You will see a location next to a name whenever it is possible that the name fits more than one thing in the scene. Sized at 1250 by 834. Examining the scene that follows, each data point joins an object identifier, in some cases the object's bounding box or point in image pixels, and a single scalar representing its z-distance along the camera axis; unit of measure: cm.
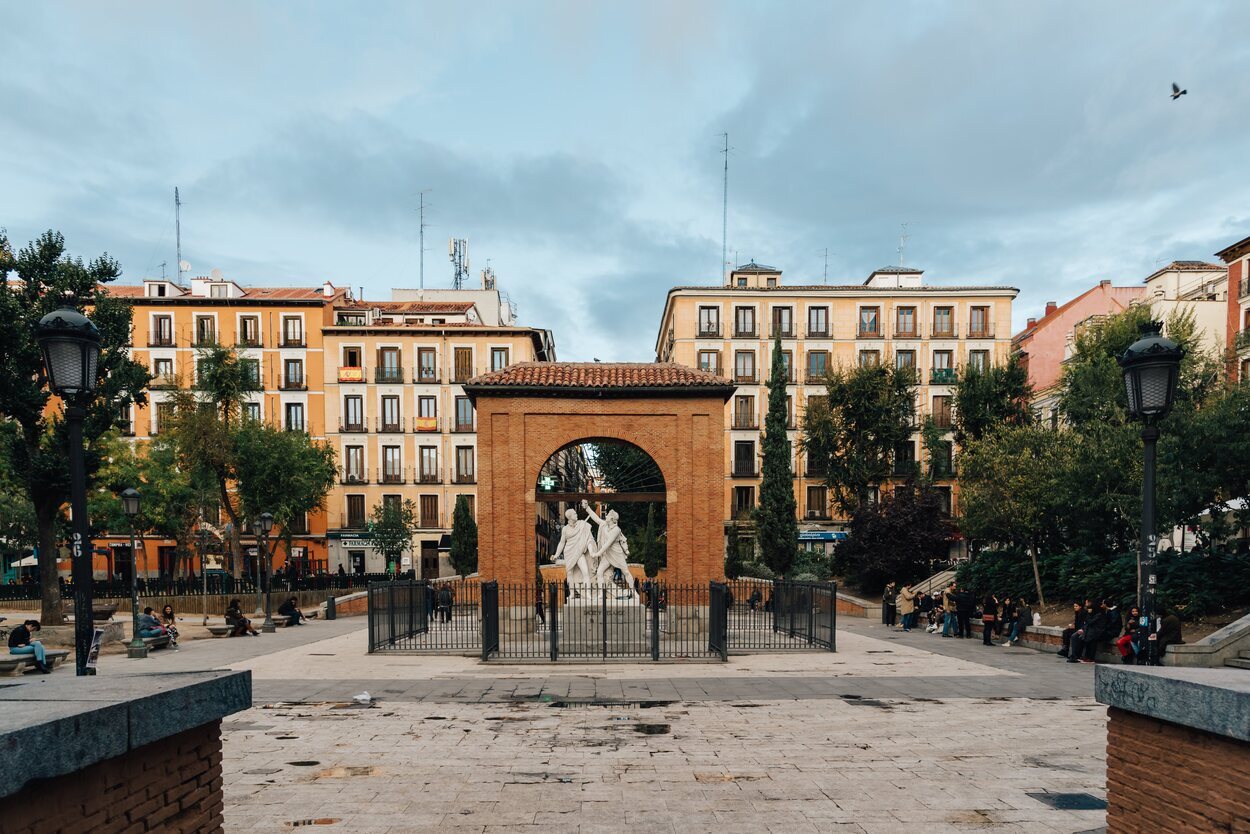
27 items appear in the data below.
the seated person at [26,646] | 1369
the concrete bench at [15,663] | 1345
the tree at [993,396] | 3722
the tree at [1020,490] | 2294
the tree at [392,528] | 4081
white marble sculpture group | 1950
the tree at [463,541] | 4066
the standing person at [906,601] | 2790
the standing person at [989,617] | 1948
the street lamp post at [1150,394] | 839
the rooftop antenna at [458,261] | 6125
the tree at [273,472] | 3319
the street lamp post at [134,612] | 1701
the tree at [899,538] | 3191
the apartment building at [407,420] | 4466
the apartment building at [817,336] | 4550
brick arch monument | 1980
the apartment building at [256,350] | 4428
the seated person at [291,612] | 2481
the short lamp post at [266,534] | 2238
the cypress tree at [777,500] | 3653
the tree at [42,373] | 1787
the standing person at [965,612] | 2155
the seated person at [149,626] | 1797
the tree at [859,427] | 3875
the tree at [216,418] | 3128
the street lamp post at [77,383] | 748
